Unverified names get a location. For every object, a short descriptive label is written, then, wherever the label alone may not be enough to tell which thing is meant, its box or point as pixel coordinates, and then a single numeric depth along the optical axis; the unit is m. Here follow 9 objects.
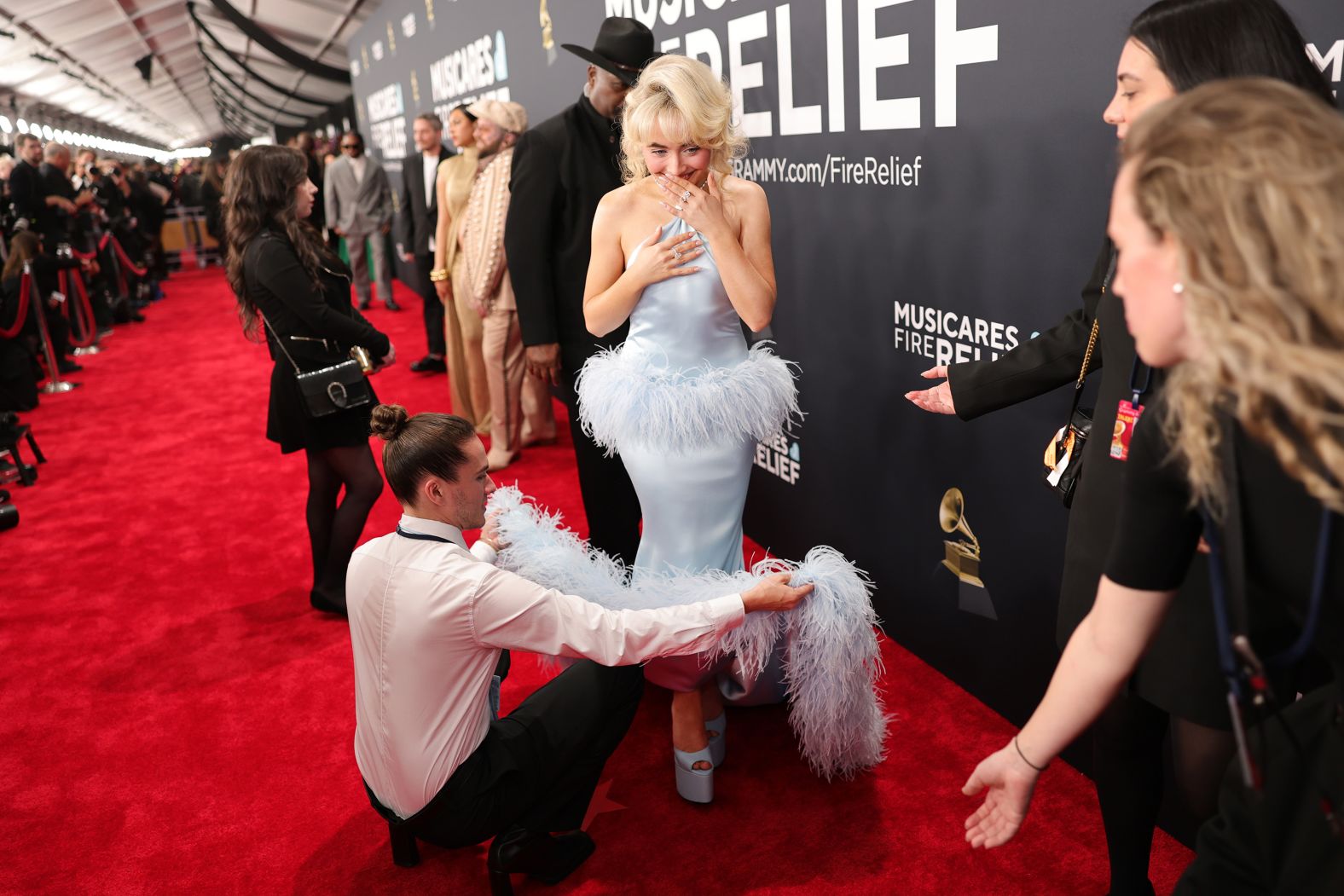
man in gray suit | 9.89
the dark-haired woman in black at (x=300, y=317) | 3.30
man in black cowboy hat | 3.34
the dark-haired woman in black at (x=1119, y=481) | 1.45
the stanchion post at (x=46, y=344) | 7.25
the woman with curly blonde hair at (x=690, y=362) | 2.38
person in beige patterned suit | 4.88
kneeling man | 2.03
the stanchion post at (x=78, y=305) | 9.00
